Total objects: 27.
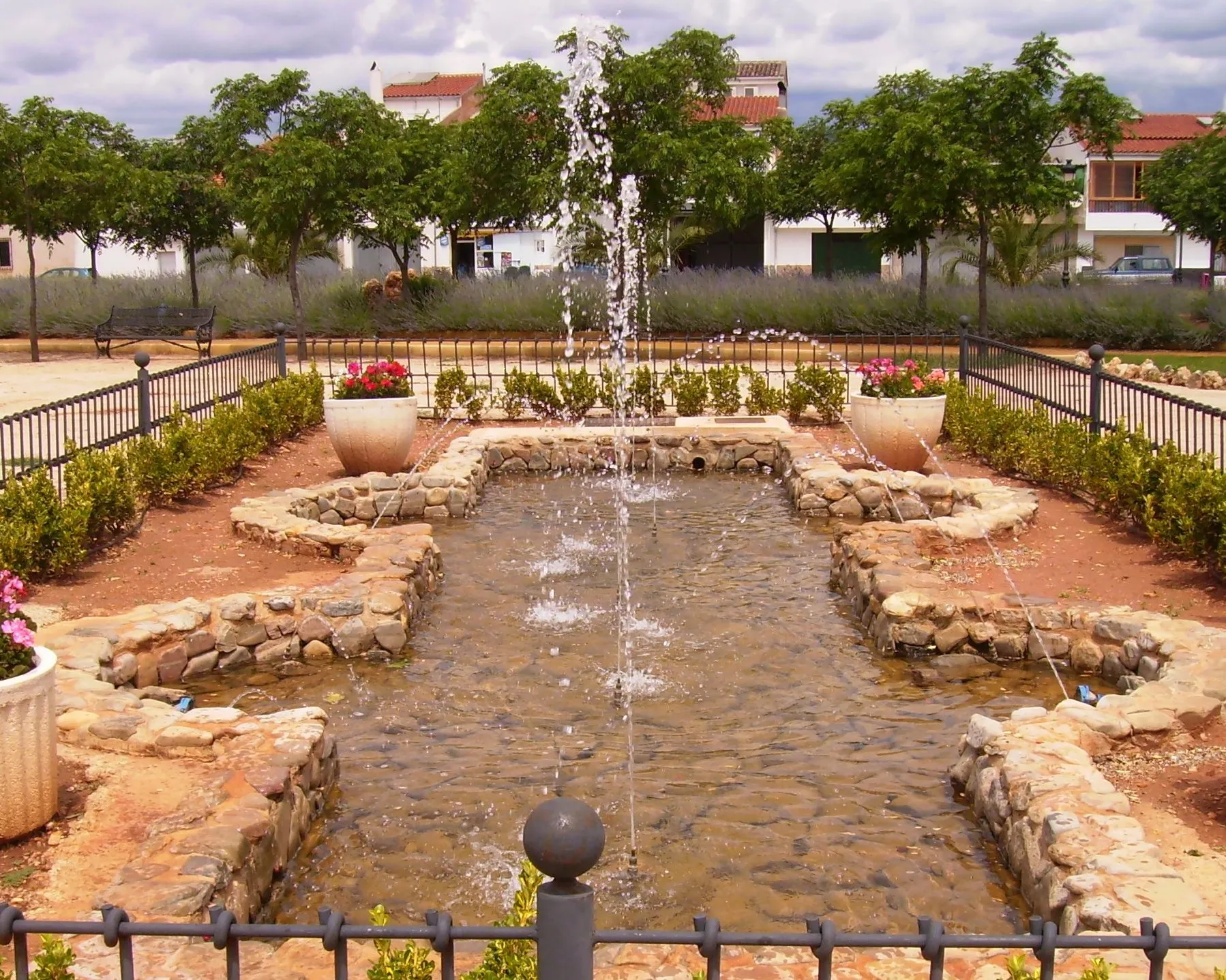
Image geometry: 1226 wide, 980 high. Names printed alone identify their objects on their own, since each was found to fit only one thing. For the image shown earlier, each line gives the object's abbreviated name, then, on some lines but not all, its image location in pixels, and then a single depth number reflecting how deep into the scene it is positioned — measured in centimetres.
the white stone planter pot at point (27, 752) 462
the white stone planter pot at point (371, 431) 1206
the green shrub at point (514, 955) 270
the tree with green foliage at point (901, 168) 2161
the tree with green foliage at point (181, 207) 2556
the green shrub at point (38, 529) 819
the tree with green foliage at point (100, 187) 2370
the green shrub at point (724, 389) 1595
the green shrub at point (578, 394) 1609
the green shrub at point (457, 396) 1606
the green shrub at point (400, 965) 277
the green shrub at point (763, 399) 1612
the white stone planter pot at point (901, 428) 1224
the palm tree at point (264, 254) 3344
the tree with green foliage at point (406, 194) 2456
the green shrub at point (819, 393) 1581
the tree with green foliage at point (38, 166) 2272
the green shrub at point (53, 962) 270
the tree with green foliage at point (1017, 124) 2119
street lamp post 2942
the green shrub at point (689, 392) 1586
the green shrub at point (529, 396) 1617
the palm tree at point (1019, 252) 2925
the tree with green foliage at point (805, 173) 3816
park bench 2447
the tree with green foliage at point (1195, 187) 2864
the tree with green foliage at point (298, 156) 2283
